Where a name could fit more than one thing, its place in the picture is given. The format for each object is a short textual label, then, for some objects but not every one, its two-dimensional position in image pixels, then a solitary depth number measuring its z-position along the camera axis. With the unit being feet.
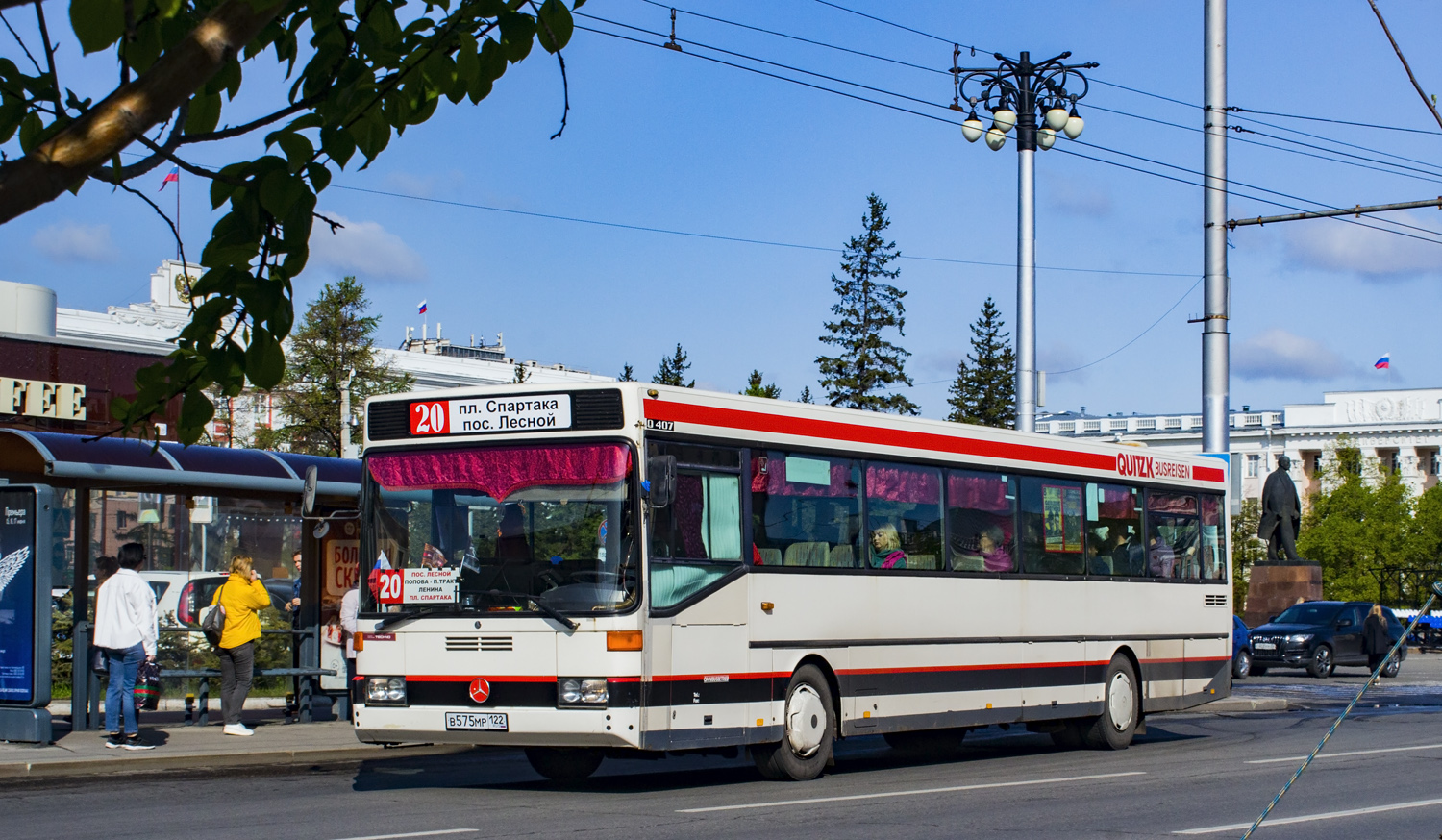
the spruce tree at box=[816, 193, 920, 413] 240.73
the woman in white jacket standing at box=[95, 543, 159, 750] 48.91
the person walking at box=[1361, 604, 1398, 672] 111.86
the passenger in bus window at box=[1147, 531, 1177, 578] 58.13
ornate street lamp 74.69
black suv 109.19
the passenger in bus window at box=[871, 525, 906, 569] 45.96
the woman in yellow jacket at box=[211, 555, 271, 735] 52.80
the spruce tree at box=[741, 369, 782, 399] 248.32
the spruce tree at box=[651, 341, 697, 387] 270.05
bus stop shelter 51.75
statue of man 119.34
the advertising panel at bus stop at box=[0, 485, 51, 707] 48.34
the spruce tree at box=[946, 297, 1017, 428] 294.66
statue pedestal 120.06
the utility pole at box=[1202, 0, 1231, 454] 76.02
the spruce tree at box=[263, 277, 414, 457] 170.30
